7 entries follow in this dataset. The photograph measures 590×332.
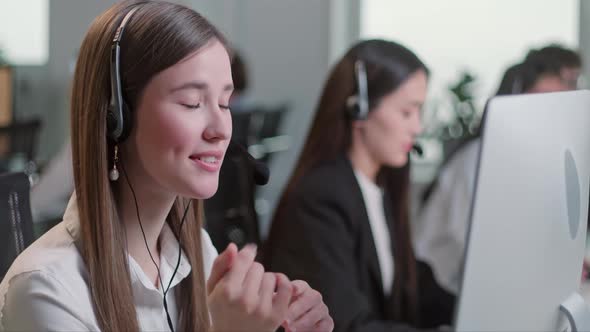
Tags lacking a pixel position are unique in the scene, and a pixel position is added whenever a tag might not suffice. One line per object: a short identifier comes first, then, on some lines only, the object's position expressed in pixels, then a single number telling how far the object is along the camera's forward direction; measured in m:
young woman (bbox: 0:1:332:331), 1.44
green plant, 6.09
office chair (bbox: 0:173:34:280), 1.56
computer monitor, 1.35
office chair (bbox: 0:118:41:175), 4.72
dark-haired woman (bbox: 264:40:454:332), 2.32
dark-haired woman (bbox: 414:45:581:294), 3.18
